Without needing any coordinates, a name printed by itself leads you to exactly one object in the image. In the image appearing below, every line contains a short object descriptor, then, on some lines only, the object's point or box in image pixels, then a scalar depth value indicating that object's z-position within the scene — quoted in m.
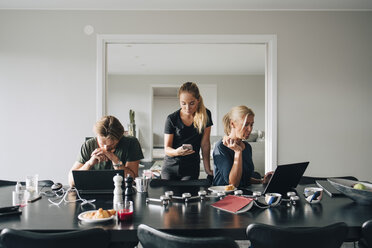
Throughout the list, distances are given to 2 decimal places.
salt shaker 1.59
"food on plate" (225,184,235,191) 1.87
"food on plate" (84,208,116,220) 1.37
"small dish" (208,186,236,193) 1.84
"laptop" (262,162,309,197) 1.67
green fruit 1.70
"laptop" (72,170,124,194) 1.79
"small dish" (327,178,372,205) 1.60
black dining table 1.27
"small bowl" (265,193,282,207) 1.57
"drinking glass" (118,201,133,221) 1.37
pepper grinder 1.81
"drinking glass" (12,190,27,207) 1.63
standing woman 2.65
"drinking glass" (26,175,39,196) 1.82
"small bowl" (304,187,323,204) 1.66
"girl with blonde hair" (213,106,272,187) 2.07
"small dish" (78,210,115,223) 1.33
